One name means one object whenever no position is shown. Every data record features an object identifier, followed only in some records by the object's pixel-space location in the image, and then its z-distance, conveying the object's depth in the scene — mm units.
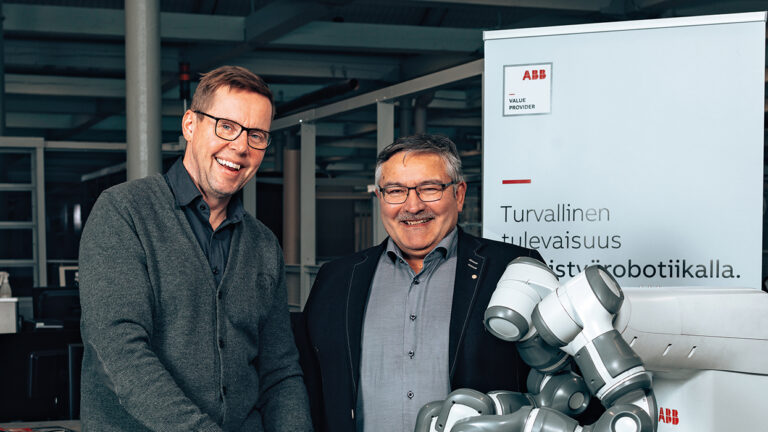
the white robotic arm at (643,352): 1327
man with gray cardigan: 1397
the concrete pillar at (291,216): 7895
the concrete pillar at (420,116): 9130
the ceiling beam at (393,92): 3787
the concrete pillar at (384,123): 4863
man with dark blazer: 1829
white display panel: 2215
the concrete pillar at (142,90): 4262
